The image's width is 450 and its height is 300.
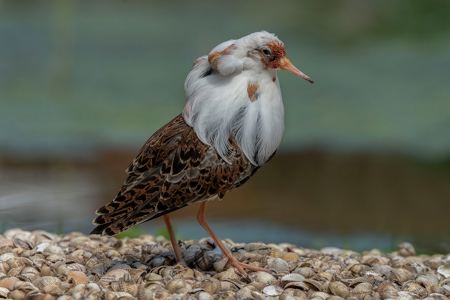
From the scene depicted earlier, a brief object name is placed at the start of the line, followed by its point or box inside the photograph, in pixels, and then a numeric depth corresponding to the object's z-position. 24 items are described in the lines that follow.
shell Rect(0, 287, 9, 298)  6.13
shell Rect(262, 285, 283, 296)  6.39
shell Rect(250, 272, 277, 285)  6.78
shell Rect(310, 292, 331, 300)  6.32
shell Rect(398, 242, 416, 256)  9.79
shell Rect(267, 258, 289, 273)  7.32
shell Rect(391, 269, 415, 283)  7.25
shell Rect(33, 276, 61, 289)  6.41
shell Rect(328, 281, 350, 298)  6.47
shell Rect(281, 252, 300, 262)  7.99
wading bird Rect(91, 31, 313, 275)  6.74
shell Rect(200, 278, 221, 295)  6.33
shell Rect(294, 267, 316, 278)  7.02
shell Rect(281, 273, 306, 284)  6.65
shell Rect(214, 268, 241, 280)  6.91
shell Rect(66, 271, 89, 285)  6.57
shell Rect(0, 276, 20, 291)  6.36
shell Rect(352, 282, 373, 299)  6.52
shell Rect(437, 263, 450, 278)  7.87
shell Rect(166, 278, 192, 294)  6.37
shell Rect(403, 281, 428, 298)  6.74
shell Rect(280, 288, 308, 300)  6.25
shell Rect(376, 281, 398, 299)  6.52
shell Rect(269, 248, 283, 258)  8.00
